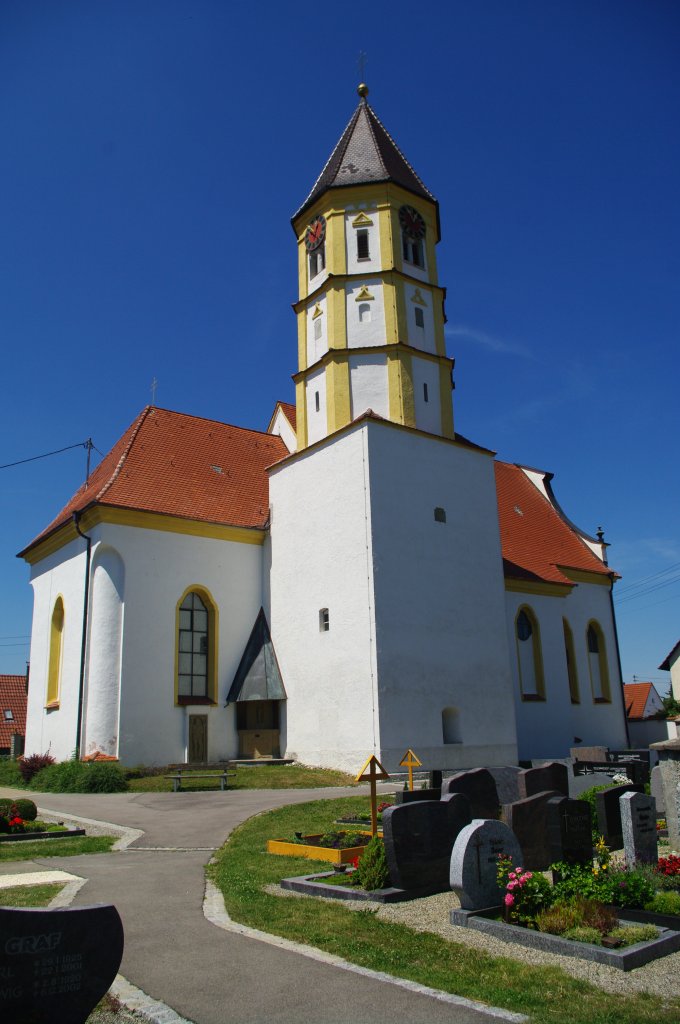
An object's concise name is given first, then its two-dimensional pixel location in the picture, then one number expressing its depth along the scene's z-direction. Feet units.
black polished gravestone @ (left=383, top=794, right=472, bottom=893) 28.04
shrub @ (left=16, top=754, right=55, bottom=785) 74.99
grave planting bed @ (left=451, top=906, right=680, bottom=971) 20.34
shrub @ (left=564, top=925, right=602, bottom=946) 21.53
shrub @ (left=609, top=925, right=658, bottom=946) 21.59
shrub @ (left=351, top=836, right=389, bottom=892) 28.02
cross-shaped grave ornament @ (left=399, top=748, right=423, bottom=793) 48.53
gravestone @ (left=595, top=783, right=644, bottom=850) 37.35
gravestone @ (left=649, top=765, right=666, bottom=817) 47.17
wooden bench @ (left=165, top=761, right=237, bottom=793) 62.74
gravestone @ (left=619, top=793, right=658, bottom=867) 31.99
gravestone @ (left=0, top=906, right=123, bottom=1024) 13.92
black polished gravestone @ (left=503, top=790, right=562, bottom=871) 32.14
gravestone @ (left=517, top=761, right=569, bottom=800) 42.70
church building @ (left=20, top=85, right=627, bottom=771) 76.23
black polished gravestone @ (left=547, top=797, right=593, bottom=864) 29.68
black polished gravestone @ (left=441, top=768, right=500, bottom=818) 37.52
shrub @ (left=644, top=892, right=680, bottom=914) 23.93
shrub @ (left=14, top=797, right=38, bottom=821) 44.60
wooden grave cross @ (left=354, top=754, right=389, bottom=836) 34.24
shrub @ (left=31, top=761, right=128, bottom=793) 65.46
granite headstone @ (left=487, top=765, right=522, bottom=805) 43.04
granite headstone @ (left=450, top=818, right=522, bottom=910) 24.88
